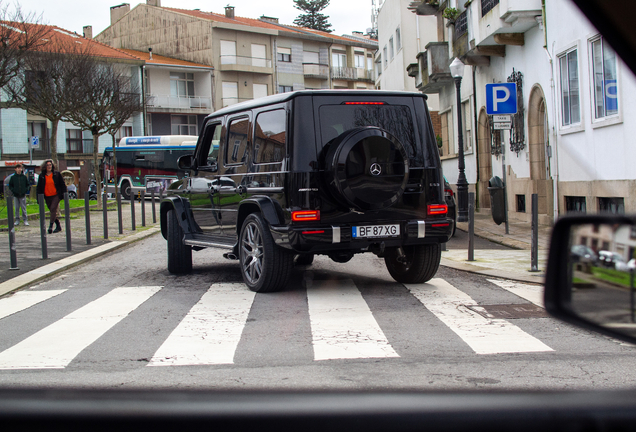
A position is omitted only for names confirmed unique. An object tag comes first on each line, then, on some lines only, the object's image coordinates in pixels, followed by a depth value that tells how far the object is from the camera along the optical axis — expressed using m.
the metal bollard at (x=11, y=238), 10.00
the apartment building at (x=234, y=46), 62.50
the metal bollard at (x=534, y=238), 8.82
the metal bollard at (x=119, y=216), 16.52
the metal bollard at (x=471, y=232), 9.91
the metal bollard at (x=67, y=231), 12.57
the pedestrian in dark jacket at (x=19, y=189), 19.95
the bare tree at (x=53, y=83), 33.69
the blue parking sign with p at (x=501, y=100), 12.84
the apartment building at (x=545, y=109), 12.98
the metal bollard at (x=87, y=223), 13.65
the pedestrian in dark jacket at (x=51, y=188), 17.75
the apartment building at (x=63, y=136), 50.91
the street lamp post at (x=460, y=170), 18.52
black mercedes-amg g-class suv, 7.06
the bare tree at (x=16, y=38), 22.19
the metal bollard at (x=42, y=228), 11.25
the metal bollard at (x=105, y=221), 15.02
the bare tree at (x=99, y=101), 34.17
